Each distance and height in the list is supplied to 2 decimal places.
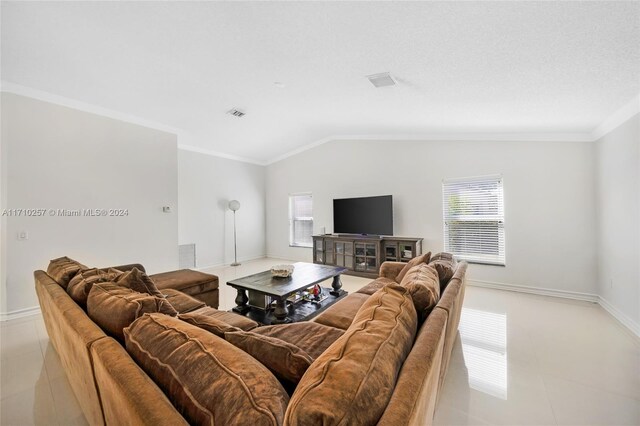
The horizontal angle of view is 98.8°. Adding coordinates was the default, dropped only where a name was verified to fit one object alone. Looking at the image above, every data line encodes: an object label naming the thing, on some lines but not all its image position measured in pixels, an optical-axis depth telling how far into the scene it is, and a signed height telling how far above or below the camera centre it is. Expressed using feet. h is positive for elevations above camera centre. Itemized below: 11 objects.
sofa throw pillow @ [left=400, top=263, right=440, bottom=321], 4.87 -1.45
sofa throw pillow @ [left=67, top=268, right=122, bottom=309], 5.68 -1.37
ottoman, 9.76 -2.37
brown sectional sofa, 2.41 -1.70
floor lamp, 20.63 -0.17
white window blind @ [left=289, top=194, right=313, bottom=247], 21.68 -0.31
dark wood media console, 15.62 -2.17
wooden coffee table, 8.84 -2.55
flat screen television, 16.62 -0.02
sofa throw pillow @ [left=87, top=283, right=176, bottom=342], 4.27 -1.47
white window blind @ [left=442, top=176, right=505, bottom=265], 14.11 -0.30
